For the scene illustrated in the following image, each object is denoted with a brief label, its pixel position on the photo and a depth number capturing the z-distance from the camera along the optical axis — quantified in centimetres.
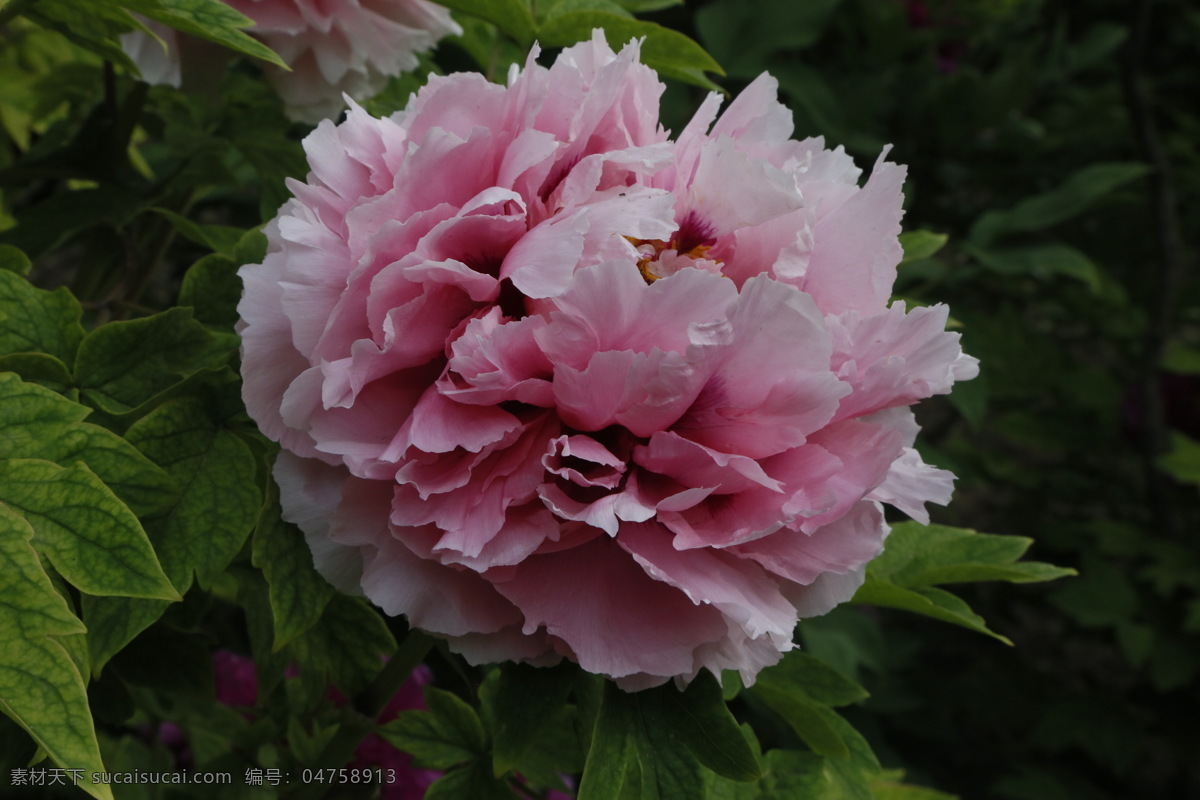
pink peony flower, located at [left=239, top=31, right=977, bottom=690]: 41
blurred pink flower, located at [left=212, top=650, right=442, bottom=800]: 75
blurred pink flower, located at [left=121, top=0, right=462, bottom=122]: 67
